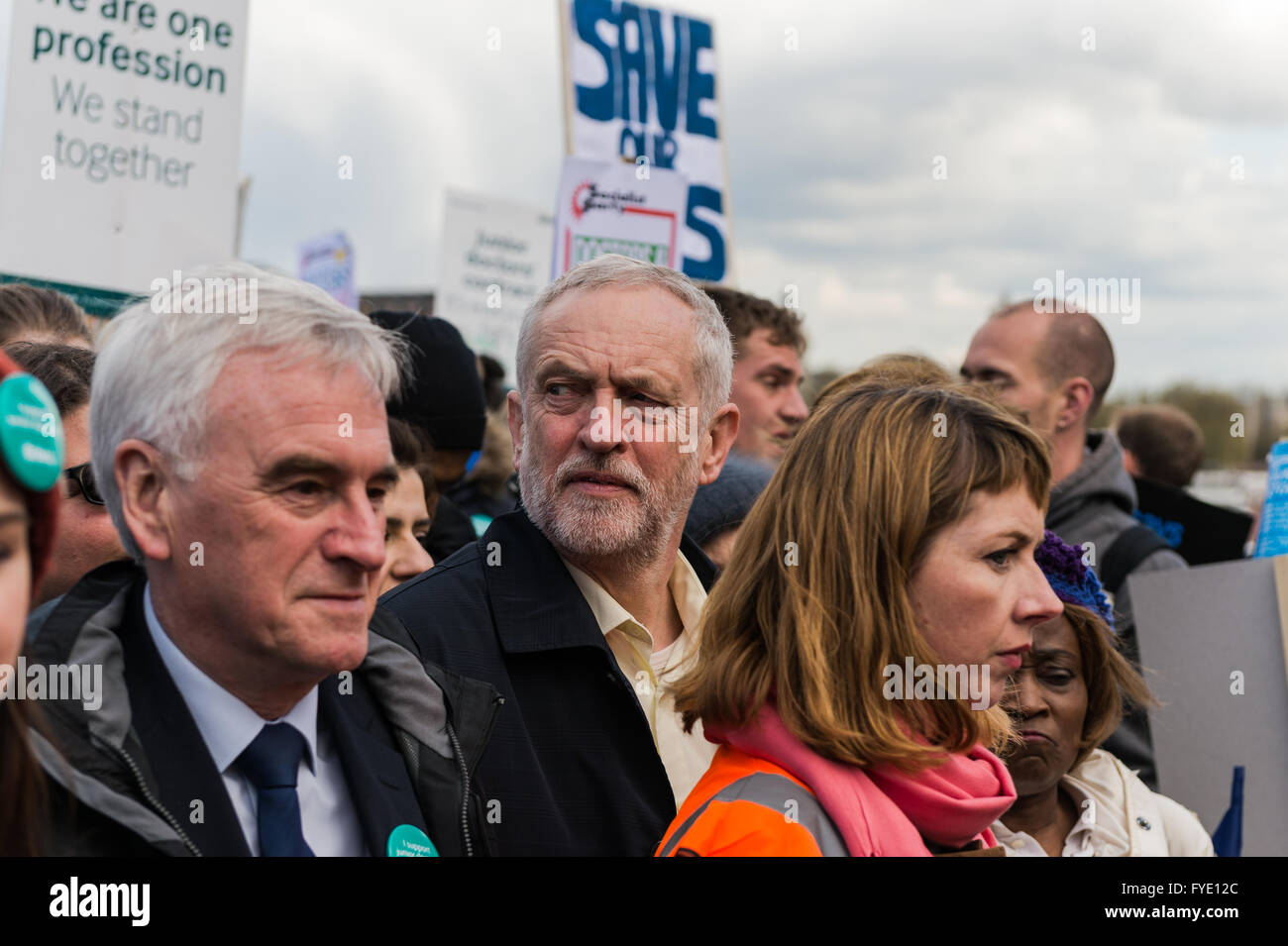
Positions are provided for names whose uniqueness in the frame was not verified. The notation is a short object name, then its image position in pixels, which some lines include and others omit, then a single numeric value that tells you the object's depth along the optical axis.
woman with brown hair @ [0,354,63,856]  1.24
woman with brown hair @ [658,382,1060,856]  2.12
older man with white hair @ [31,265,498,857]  1.89
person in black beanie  3.82
